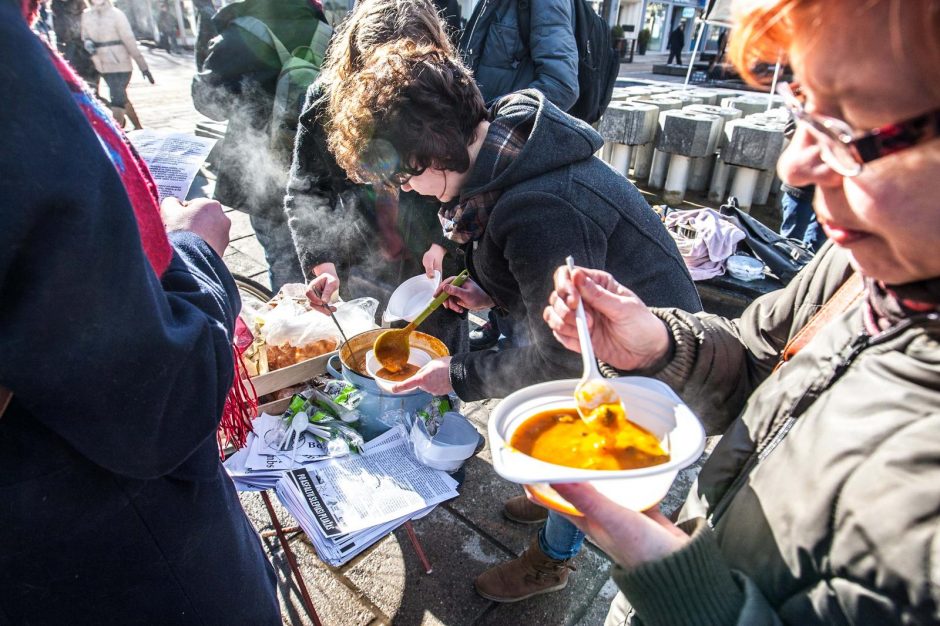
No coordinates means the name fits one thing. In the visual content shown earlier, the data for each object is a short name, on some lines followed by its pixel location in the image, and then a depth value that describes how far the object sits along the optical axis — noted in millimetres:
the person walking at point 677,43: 22822
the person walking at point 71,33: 7277
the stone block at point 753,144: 5770
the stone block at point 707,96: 8430
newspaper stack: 1681
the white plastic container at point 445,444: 1914
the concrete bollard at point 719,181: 6652
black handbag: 3987
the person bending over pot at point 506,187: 1692
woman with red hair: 658
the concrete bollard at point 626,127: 6609
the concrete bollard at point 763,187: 6660
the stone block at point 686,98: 7977
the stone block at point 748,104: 7871
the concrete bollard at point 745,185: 6375
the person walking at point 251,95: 3281
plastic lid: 4059
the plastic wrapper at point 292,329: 2273
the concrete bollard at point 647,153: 7375
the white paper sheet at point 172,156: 1377
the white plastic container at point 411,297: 2357
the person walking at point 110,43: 7395
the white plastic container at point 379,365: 1838
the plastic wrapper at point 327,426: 1955
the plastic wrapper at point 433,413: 2037
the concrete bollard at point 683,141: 6188
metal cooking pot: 1949
